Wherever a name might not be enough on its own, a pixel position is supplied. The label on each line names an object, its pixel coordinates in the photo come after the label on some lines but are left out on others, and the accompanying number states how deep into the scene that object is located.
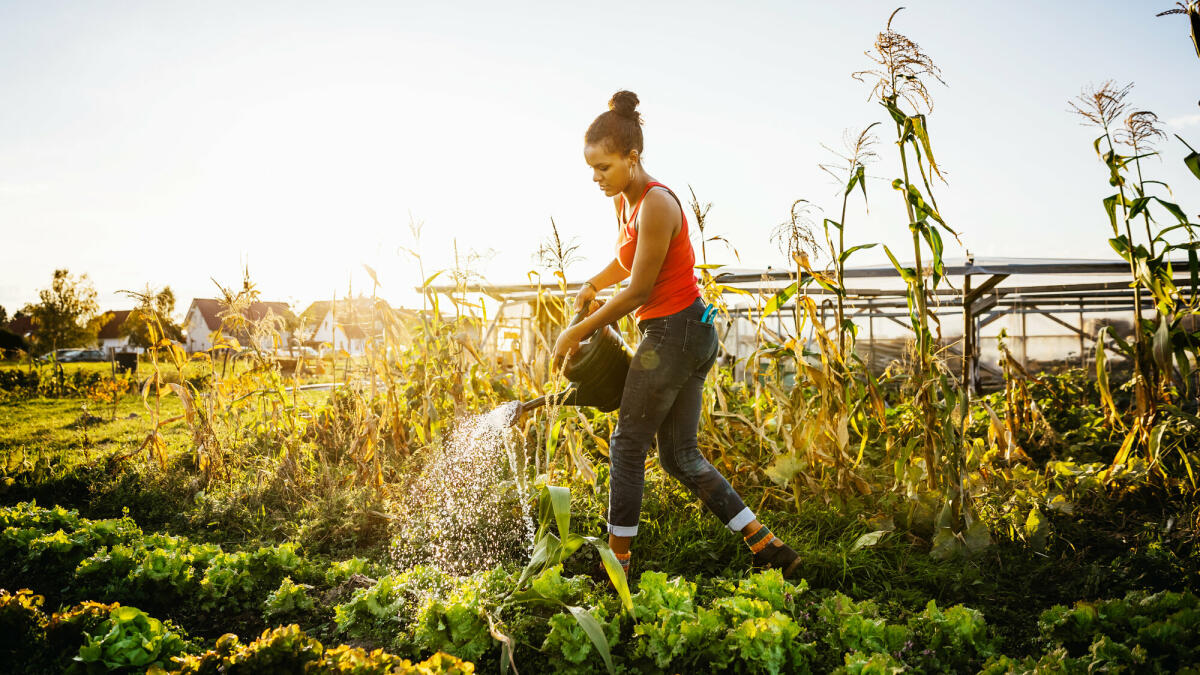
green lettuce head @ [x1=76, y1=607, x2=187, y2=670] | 1.60
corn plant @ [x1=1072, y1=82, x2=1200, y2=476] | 2.44
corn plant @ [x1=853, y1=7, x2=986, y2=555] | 2.53
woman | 2.14
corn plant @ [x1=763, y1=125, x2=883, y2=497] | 2.78
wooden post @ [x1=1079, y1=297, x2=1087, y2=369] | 10.64
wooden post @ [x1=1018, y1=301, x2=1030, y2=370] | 10.55
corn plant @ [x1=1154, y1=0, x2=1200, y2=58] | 2.30
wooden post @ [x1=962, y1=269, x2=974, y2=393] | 4.78
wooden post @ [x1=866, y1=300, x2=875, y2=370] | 10.25
